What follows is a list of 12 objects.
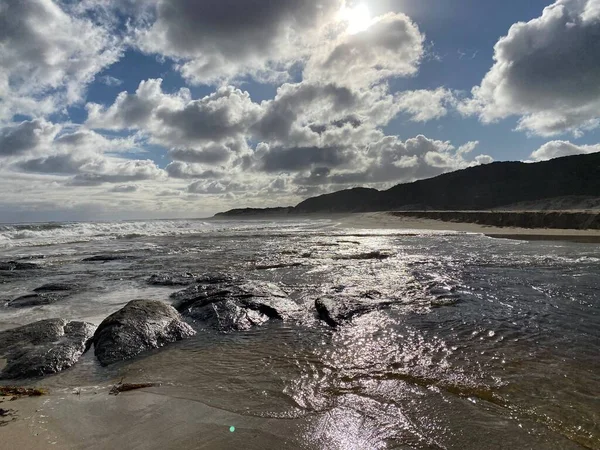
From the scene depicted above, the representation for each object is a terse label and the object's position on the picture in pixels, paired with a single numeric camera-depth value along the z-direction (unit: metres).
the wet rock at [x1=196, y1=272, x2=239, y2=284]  12.21
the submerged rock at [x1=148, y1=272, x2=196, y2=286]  12.19
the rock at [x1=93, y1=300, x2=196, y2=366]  6.02
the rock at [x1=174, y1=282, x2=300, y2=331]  7.76
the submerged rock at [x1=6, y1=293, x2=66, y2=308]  9.76
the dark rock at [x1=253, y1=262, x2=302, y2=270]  15.45
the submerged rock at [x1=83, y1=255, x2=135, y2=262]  18.85
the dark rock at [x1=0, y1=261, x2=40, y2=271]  16.38
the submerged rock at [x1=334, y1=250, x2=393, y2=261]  17.33
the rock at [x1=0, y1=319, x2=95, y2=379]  5.41
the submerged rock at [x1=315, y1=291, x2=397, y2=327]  7.60
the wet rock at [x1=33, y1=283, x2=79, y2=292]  11.41
